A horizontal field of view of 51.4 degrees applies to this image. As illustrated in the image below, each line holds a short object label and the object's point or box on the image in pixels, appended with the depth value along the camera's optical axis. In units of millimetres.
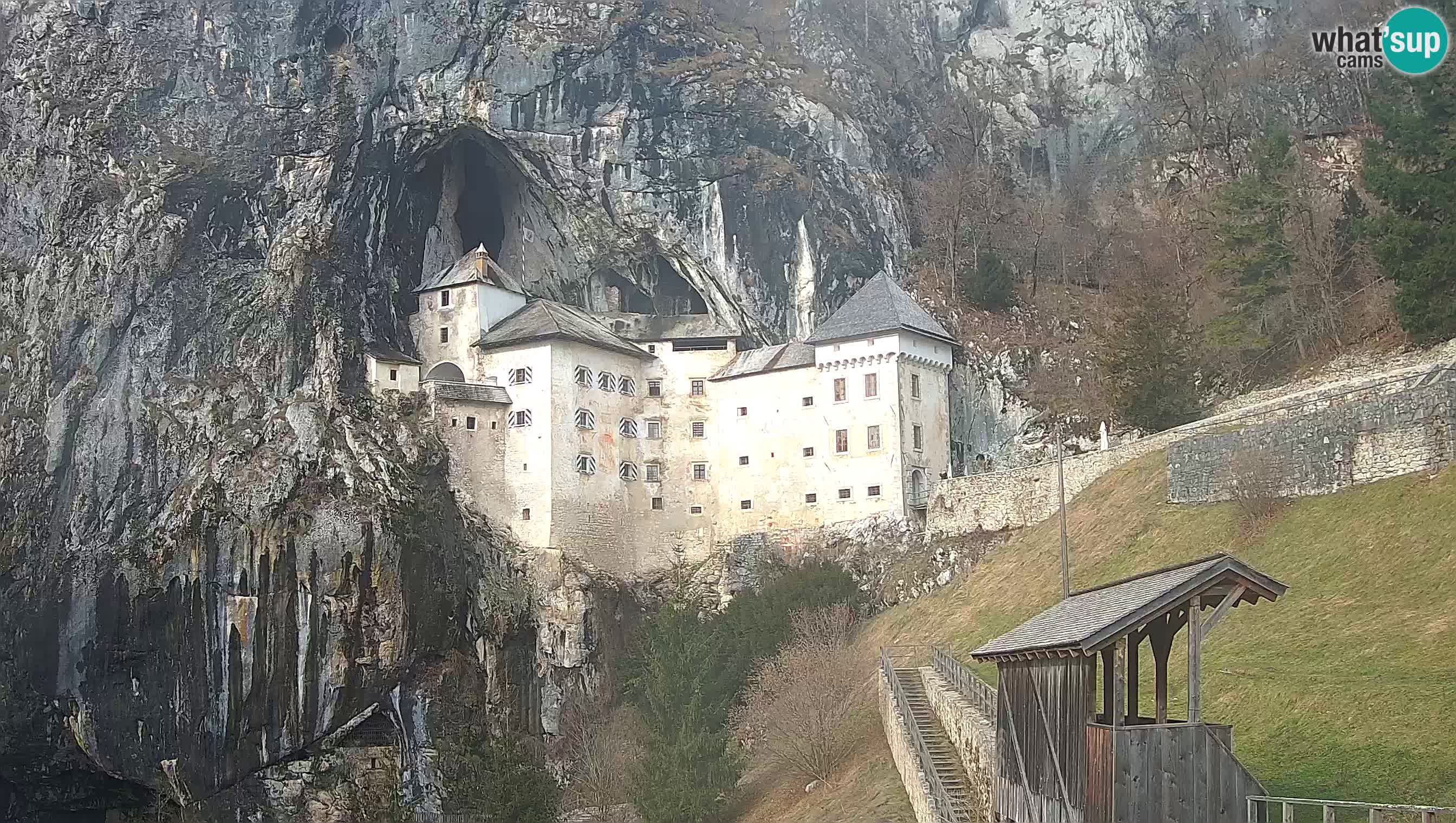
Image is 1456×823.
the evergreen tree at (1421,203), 37375
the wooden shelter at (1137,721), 16984
